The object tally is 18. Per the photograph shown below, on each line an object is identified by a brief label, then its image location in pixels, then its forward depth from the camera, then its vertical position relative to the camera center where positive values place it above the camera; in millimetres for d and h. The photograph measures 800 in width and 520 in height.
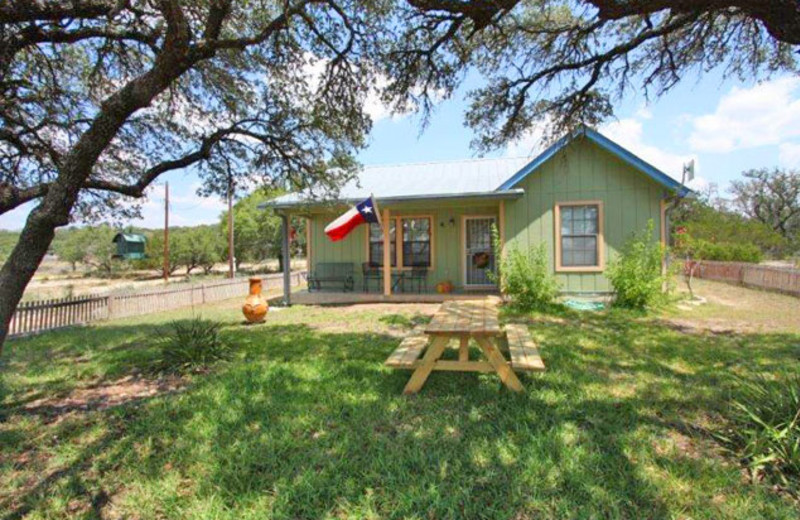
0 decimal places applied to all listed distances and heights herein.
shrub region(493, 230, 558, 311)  9211 -653
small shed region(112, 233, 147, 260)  22922 +779
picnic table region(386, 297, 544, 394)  3941 -1041
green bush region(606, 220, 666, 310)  8875 -536
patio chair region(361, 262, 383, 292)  12531 -526
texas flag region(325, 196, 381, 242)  9867 +935
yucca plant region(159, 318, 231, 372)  5277 -1232
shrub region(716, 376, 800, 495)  2639 -1295
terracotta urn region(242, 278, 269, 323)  8719 -1085
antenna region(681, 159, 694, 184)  10188 +2039
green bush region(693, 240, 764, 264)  18281 -14
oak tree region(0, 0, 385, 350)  3691 +2522
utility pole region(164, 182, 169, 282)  24141 +1616
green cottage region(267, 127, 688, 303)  10023 +992
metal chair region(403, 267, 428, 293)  12266 -649
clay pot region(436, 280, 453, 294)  11833 -933
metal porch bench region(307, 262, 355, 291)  12844 -596
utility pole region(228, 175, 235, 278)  24016 +1921
